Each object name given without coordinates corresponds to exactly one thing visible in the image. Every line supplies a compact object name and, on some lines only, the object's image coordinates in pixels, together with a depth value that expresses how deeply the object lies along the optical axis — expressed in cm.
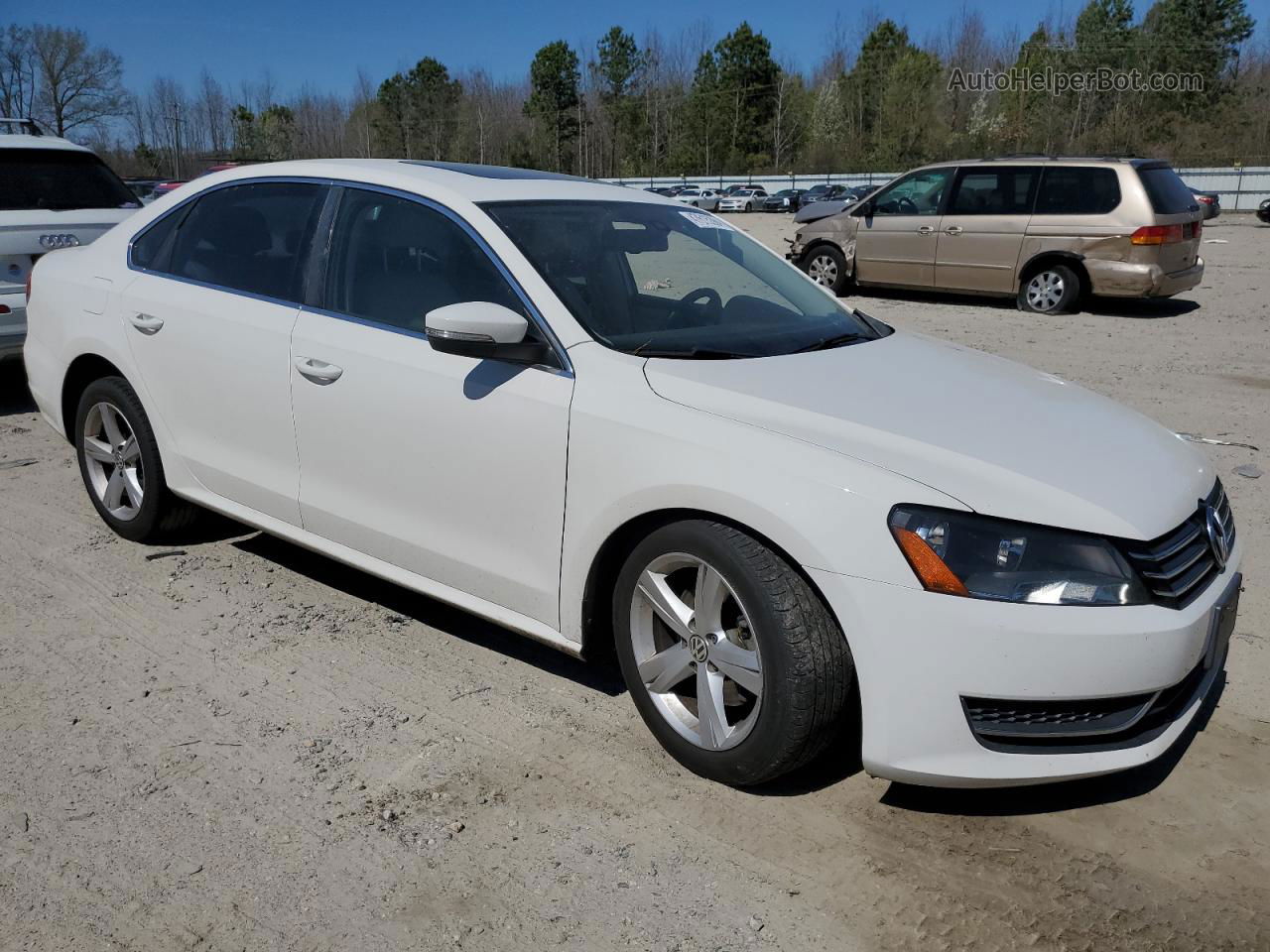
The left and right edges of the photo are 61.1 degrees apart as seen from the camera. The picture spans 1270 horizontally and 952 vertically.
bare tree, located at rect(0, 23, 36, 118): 6925
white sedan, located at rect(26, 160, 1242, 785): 253
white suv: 688
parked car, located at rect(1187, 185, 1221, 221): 2595
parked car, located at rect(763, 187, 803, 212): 4853
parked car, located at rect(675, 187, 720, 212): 5187
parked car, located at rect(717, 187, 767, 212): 5059
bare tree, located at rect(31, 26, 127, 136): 7200
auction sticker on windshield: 426
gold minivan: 1183
